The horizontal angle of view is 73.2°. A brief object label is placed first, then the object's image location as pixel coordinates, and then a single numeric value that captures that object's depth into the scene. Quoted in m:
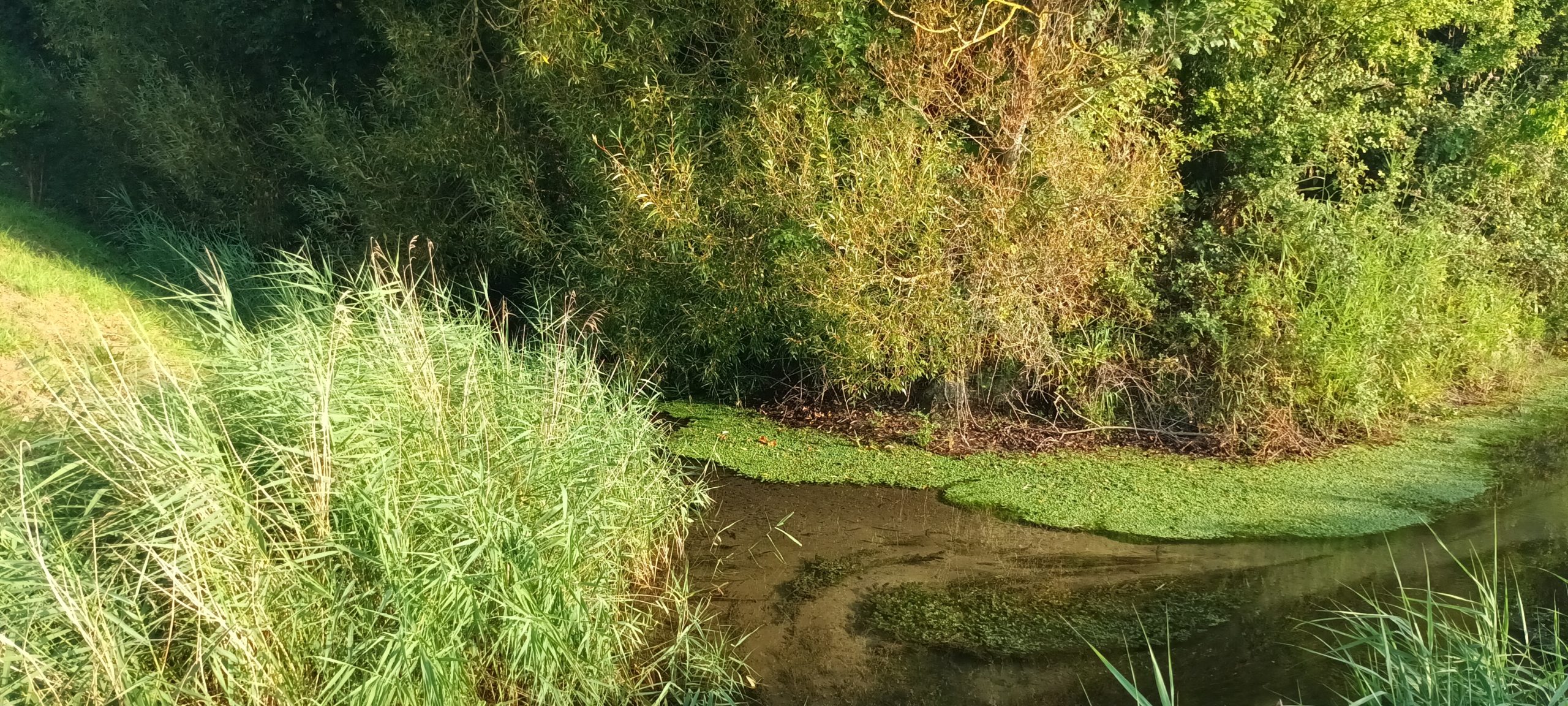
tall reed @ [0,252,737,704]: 3.47
